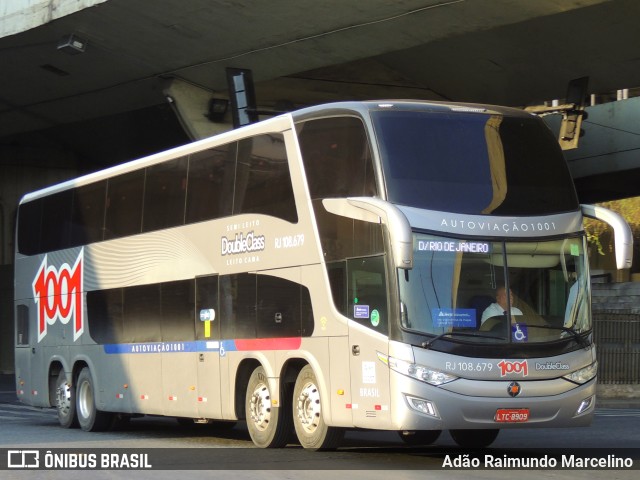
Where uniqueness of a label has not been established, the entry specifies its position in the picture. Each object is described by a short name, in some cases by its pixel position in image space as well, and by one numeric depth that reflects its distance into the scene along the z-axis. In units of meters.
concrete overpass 24.81
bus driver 12.95
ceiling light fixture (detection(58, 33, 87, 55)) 27.38
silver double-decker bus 12.79
